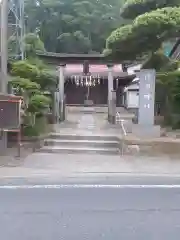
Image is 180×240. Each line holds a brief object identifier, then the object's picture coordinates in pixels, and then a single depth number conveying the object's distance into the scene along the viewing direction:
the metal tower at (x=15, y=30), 23.44
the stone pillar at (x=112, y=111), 21.73
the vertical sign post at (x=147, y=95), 15.30
